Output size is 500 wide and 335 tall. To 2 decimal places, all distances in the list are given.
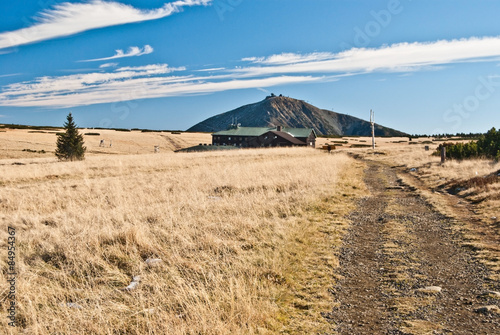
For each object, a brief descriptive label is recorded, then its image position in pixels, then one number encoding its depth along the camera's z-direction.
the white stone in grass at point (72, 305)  5.25
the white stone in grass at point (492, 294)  5.74
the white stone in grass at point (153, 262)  6.89
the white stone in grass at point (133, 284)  5.91
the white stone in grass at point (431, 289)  5.96
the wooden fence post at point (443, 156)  30.88
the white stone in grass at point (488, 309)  5.24
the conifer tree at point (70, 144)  47.30
